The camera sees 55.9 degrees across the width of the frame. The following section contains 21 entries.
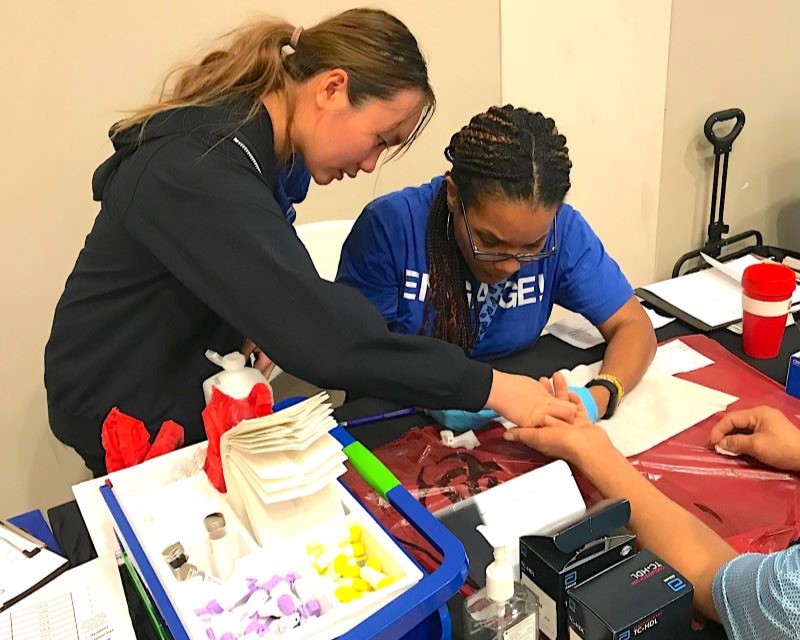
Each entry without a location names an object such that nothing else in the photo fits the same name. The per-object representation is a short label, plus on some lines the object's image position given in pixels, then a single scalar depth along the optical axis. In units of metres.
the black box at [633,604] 0.73
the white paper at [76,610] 0.81
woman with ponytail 0.90
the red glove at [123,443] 0.94
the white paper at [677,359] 1.39
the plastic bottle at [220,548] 0.76
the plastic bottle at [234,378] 0.95
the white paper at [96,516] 0.92
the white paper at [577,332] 1.51
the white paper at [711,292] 1.58
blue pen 1.21
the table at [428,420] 0.86
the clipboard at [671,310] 1.52
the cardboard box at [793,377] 1.25
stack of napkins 0.78
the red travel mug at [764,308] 1.38
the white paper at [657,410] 1.18
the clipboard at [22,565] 0.86
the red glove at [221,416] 0.87
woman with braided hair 1.23
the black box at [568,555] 0.76
